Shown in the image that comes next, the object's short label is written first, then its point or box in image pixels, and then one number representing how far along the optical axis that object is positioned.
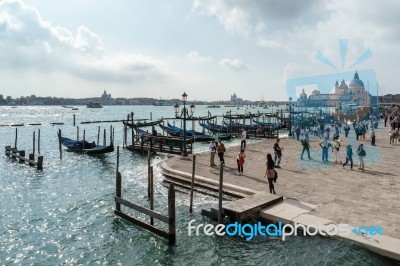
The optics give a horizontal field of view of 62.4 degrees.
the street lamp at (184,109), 19.55
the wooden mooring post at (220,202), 9.53
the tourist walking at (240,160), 13.95
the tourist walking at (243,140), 22.19
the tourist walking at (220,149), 15.23
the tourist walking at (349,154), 14.91
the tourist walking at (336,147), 16.17
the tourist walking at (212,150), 15.73
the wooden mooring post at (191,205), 10.99
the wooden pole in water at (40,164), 20.31
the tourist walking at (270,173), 11.16
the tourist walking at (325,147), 16.62
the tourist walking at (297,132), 27.61
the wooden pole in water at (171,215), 8.95
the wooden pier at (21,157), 20.45
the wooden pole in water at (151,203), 10.25
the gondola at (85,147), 25.49
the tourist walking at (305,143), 17.28
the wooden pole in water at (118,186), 11.30
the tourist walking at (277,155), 15.23
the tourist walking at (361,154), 14.35
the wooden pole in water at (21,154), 23.22
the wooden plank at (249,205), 9.50
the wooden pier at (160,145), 23.19
